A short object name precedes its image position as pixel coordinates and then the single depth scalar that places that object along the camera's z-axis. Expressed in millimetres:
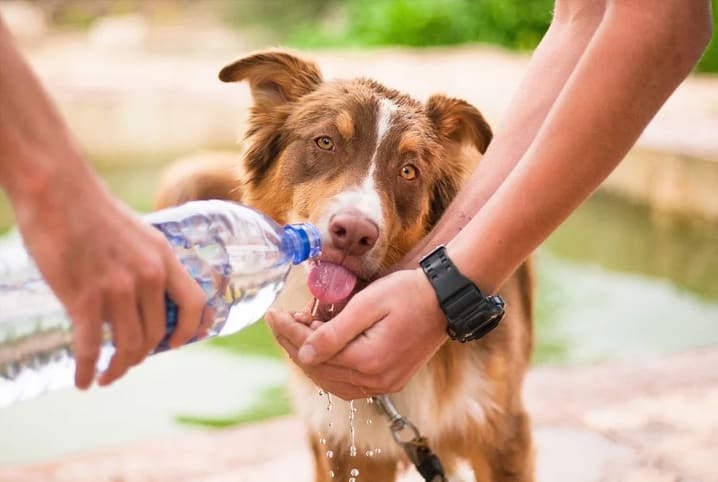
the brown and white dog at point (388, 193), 2545
